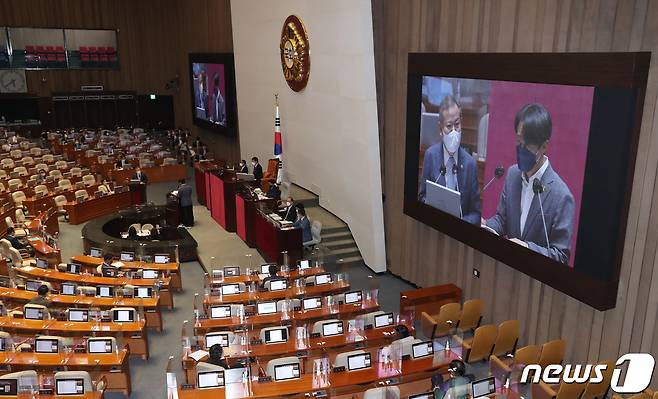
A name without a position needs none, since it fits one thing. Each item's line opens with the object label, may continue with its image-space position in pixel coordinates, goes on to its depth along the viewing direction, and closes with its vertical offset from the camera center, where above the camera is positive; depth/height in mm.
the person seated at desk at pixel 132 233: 15047 -4367
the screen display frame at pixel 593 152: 7133 -1109
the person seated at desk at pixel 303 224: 13453 -3712
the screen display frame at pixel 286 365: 7715 -4070
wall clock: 28688 -719
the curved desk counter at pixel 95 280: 11625 -4369
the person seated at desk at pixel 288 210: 13445 -3512
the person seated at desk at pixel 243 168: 18375 -3272
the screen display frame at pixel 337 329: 9148 -4194
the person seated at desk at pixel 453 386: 7137 -4018
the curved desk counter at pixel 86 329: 9445 -4340
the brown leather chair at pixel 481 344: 9008 -4410
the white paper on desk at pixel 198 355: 8367 -4239
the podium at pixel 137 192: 18453 -4035
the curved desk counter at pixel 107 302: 10539 -4362
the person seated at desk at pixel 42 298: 10242 -4209
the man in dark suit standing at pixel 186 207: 16391 -4076
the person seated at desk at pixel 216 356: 7953 -4014
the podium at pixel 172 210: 16703 -4189
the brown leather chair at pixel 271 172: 17431 -3327
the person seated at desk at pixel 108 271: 11984 -4257
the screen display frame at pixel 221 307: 9898 -4160
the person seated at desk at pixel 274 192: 15453 -3396
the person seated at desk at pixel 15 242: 13195 -4040
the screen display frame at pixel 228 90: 22062 -900
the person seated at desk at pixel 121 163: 21766 -3691
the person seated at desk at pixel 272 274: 11359 -4210
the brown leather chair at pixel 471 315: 10188 -4427
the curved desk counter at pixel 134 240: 14164 -4437
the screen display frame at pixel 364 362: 7945 -4068
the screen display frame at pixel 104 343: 8555 -4113
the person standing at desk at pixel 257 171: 17781 -3240
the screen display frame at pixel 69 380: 7406 -4114
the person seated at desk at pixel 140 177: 18781 -3616
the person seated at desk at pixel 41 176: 18766 -3700
